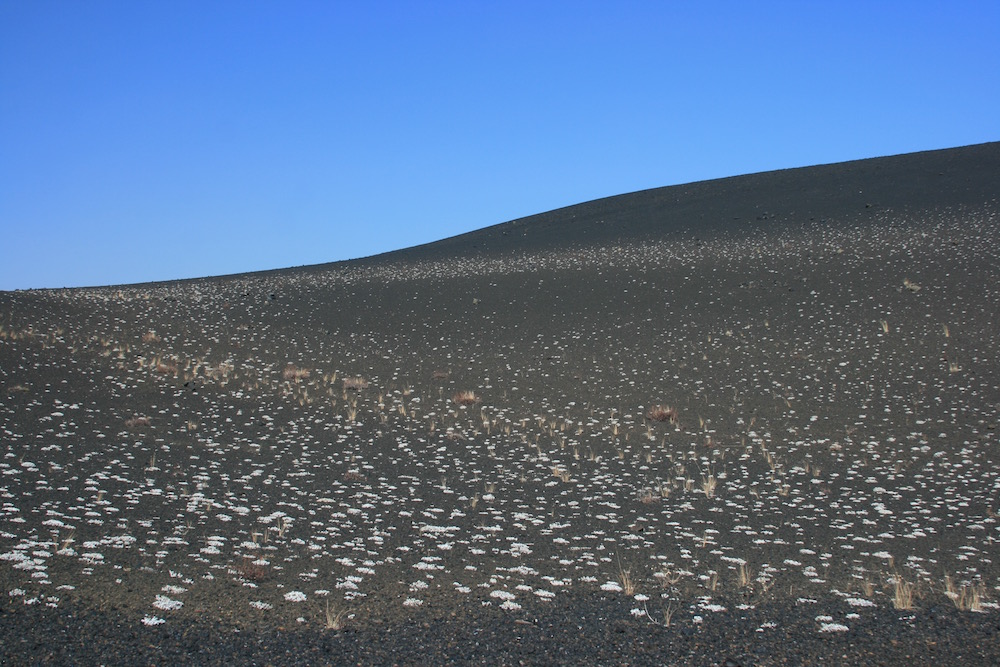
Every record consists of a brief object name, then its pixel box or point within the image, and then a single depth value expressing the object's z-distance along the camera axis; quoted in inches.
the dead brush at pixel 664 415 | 812.0
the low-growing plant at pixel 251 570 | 375.8
